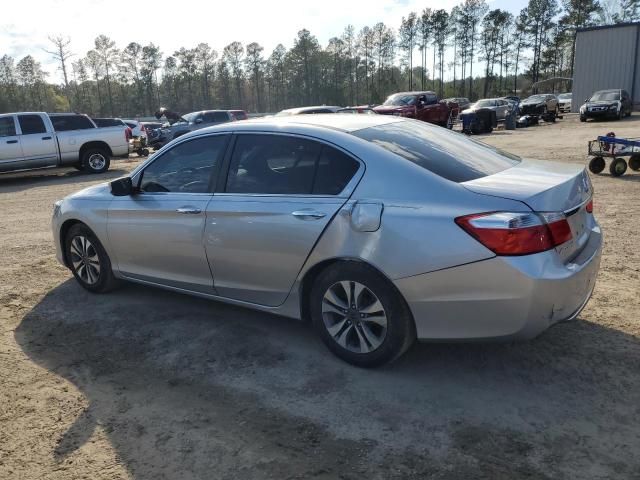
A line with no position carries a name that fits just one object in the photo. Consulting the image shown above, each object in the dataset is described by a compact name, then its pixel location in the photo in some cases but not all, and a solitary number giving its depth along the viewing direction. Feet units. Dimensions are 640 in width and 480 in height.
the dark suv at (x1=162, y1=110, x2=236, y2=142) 71.31
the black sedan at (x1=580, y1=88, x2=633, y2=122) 97.09
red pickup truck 82.33
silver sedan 9.68
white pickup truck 48.83
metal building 116.37
